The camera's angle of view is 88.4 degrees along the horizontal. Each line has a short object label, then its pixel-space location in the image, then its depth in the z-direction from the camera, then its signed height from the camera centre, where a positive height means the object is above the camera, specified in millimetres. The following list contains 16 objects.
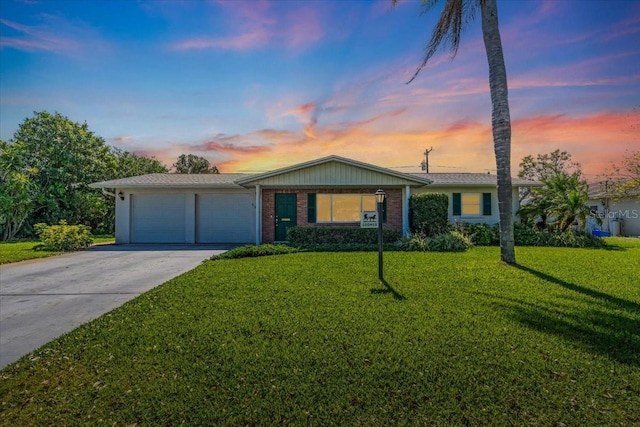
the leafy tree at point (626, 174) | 12438 +1900
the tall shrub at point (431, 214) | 13273 +284
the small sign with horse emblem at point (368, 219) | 13635 +96
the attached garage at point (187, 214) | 15469 +432
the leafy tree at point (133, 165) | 24867 +4936
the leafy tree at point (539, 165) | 30344 +5091
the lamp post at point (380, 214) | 6741 +153
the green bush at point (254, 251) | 10198 -961
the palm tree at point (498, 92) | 8227 +3231
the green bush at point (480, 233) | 13578 -528
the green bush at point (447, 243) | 11562 -822
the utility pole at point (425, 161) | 30930 +5714
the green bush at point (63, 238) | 12562 -577
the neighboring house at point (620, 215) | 20266 +273
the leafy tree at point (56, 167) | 17844 +3309
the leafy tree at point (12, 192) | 16412 +1616
